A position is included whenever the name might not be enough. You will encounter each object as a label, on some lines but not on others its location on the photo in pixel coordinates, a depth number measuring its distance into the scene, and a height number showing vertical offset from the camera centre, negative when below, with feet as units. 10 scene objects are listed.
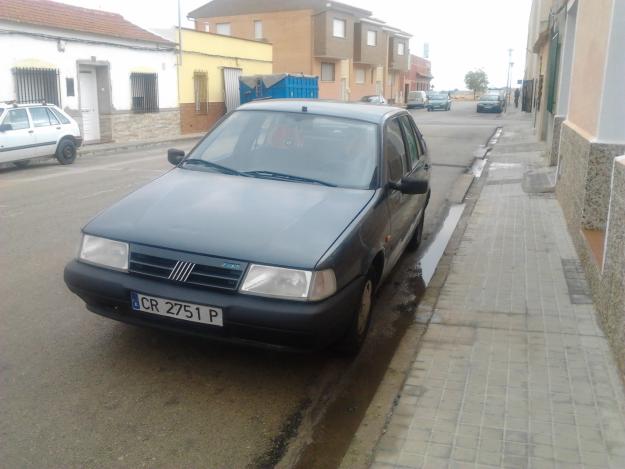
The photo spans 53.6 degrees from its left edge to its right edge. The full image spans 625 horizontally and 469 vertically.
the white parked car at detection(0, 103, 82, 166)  45.01 -3.60
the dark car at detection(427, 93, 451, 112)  171.94 -3.01
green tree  379.35 +6.78
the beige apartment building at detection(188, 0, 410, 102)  140.56 +13.05
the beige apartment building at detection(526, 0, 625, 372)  13.94 -2.04
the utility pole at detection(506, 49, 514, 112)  261.40 +11.84
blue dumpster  89.99 +0.38
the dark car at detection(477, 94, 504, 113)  156.46 -3.05
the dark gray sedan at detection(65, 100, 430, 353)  11.66 -2.95
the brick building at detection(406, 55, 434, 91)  239.91 +6.51
